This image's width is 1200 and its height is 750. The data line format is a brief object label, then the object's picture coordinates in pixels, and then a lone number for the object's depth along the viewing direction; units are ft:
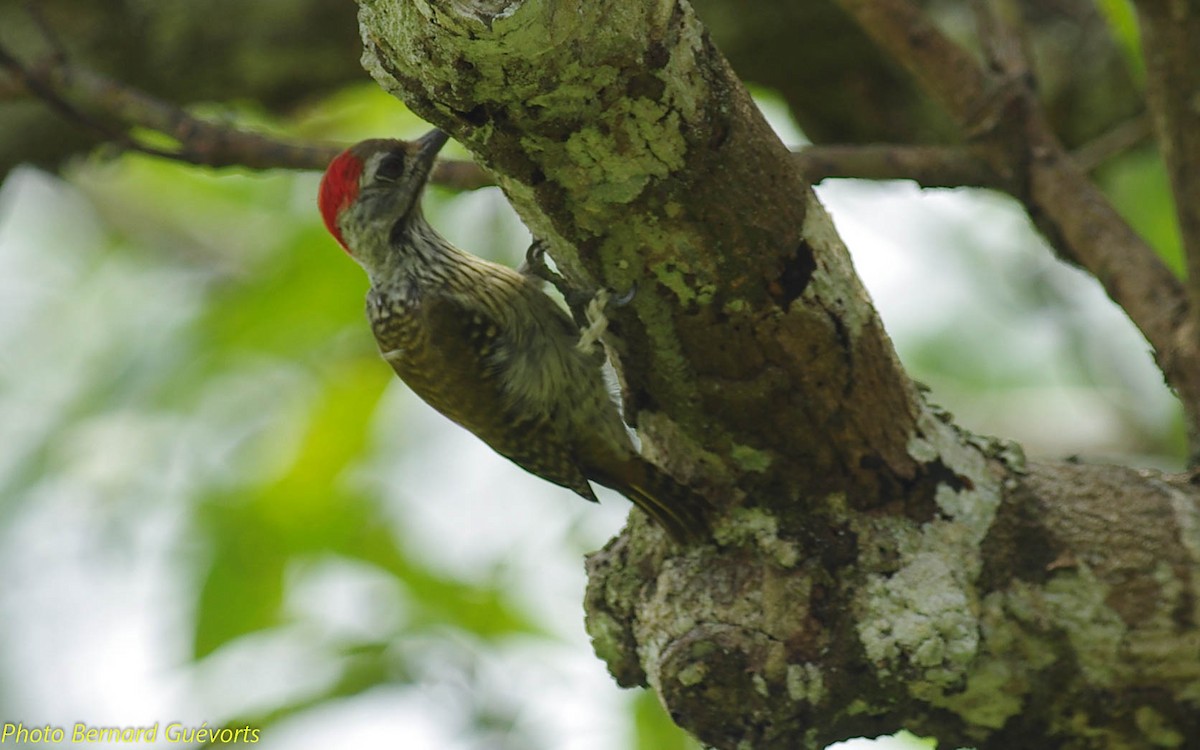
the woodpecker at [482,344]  23.89
